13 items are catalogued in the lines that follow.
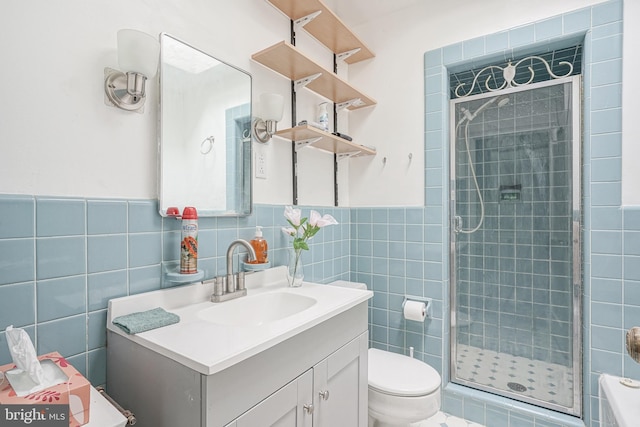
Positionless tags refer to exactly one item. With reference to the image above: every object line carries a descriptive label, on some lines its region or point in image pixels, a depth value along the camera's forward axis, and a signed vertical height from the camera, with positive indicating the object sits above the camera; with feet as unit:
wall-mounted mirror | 3.69 +1.01
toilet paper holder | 6.25 -1.80
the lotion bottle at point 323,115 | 5.92 +1.80
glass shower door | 5.47 -0.59
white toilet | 4.65 -2.72
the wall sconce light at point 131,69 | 3.13 +1.43
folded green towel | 2.83 -1.03
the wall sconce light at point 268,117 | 4.81 +1.45
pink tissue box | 1.98 -1.18
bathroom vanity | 2.42 -1.36
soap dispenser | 4.51 -0.52
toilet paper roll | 6.05 -1.91
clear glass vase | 4.72 -0.88
